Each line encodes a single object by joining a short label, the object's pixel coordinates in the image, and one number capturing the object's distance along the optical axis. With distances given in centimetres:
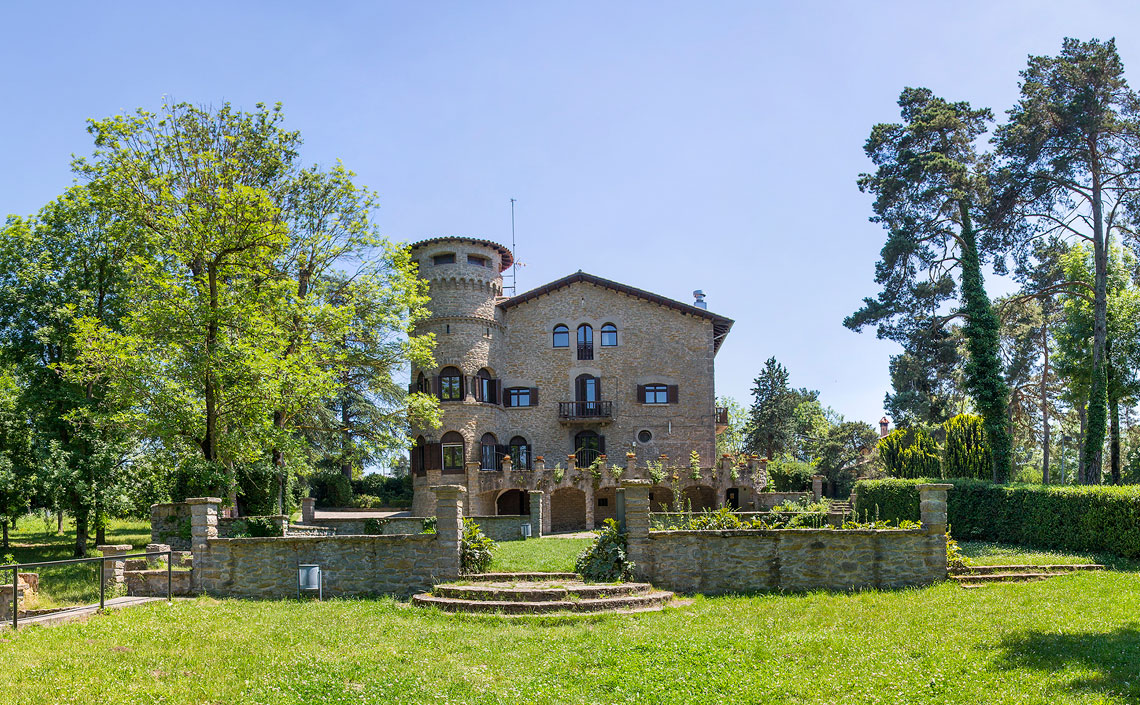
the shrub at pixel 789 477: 3794
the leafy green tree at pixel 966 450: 2633
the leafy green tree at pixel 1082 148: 2373
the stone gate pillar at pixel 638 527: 1465
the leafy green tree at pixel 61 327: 2617
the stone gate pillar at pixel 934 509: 1438
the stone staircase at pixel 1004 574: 1440
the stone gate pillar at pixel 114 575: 1589
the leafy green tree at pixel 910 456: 2977
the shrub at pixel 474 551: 1510
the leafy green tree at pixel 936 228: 2644
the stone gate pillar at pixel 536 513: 2794
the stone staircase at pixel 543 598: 1275
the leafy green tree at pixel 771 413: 4969
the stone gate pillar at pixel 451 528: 1468
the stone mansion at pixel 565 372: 3516
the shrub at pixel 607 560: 1449
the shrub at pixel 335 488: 4062
